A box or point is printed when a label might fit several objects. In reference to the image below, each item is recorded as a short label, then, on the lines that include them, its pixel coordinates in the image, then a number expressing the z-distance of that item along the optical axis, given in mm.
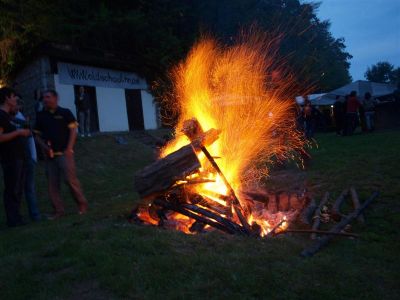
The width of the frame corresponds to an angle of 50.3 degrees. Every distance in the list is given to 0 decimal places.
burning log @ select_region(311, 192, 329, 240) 5757
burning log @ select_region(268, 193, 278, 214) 7063
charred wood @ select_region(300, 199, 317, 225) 6334
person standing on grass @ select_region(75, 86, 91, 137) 17156
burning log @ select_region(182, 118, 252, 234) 5875
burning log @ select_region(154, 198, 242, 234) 5625
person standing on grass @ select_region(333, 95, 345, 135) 19312
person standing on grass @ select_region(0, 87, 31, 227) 6676
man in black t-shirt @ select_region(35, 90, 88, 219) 7008
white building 17875
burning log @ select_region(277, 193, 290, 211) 7082
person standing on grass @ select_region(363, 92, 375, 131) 18109
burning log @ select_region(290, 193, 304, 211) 6988
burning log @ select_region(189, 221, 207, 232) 5727
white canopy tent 23591
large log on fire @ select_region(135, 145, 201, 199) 6129
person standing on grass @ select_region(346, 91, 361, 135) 17641
